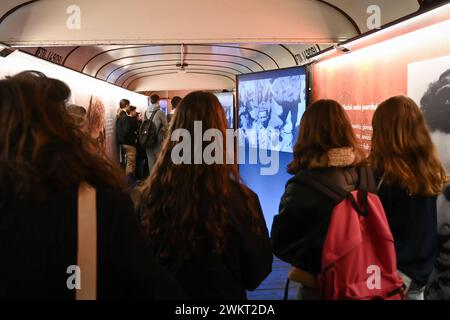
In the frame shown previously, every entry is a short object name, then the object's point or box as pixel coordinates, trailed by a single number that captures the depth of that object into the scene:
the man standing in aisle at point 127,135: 9.02
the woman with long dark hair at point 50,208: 1.15
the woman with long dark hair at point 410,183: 2.10
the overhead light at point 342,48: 4.81
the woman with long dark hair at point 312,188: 2.07
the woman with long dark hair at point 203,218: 1.65
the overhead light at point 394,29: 3.01
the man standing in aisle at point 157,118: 7.65
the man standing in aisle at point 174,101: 7.01
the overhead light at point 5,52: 4.84
